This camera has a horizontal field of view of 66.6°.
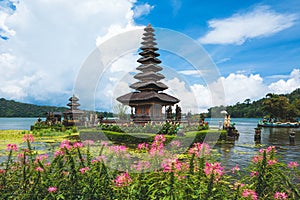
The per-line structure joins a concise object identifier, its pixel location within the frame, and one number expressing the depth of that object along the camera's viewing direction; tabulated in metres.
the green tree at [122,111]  31.34
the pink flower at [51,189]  2.95
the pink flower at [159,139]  3.70
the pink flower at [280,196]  2.91
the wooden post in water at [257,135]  20.46
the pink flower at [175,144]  3.76
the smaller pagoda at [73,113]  33.78
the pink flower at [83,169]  3.31
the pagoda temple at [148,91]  25.36
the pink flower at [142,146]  3.86
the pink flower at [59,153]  3.59
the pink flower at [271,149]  3.78
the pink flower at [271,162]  3.47
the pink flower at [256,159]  3.68
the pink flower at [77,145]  3.65
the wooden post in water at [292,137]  19.03
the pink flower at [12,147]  3.57
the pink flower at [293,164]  3.66
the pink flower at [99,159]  3.49
